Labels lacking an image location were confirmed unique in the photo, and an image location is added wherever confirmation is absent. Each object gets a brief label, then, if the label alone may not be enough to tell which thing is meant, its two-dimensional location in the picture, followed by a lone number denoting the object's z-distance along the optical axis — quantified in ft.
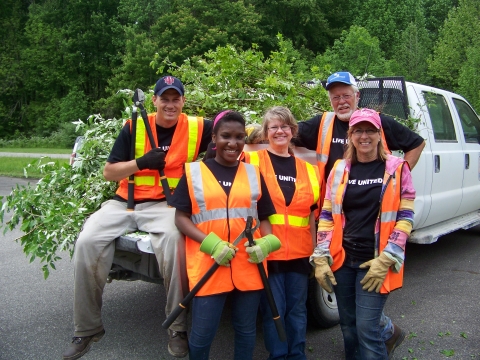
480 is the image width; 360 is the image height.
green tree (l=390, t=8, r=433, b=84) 85.46
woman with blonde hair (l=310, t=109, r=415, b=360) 10.15
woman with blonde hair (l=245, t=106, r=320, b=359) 10.91
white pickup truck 13.23
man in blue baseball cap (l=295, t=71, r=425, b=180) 12.70
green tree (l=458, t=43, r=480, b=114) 59.66
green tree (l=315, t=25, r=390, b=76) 54.60
